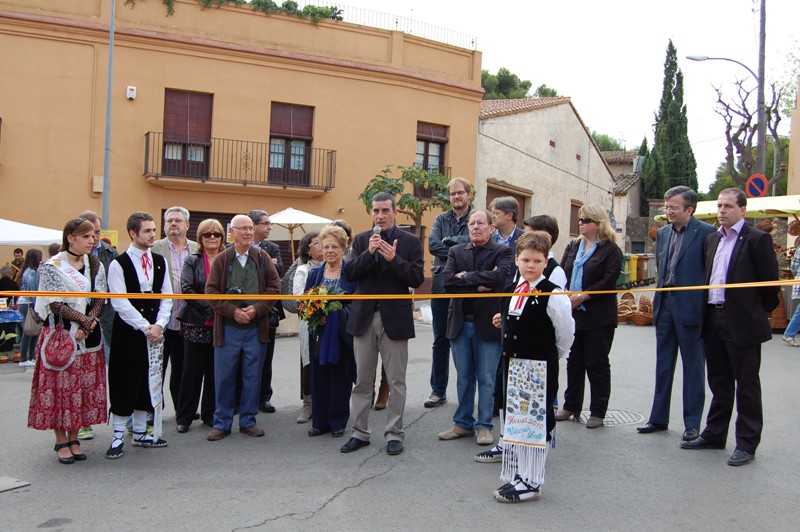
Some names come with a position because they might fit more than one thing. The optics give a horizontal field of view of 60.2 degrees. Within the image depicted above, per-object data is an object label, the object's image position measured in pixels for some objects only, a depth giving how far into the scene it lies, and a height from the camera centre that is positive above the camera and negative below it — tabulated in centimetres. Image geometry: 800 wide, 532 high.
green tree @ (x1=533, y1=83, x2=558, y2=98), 5279 +1413
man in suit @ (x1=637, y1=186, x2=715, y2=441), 582 -28
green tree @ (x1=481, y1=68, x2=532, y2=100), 4681 +1318
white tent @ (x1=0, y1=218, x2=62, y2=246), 1119 +33
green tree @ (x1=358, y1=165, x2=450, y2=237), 1947 +232
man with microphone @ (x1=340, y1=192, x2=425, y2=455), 555 -39
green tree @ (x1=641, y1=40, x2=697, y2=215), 4359 +879
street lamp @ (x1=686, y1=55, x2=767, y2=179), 1716 +399
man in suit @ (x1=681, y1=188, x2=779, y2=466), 521 -31
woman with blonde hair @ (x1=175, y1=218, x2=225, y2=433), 616 -69
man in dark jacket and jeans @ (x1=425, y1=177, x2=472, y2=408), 679 +21
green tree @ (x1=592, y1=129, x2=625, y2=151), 7000 +1405
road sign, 1355 +195
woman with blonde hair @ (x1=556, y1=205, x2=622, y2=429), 621 -28
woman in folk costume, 513 -80
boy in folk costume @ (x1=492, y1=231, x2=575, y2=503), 441 -62
